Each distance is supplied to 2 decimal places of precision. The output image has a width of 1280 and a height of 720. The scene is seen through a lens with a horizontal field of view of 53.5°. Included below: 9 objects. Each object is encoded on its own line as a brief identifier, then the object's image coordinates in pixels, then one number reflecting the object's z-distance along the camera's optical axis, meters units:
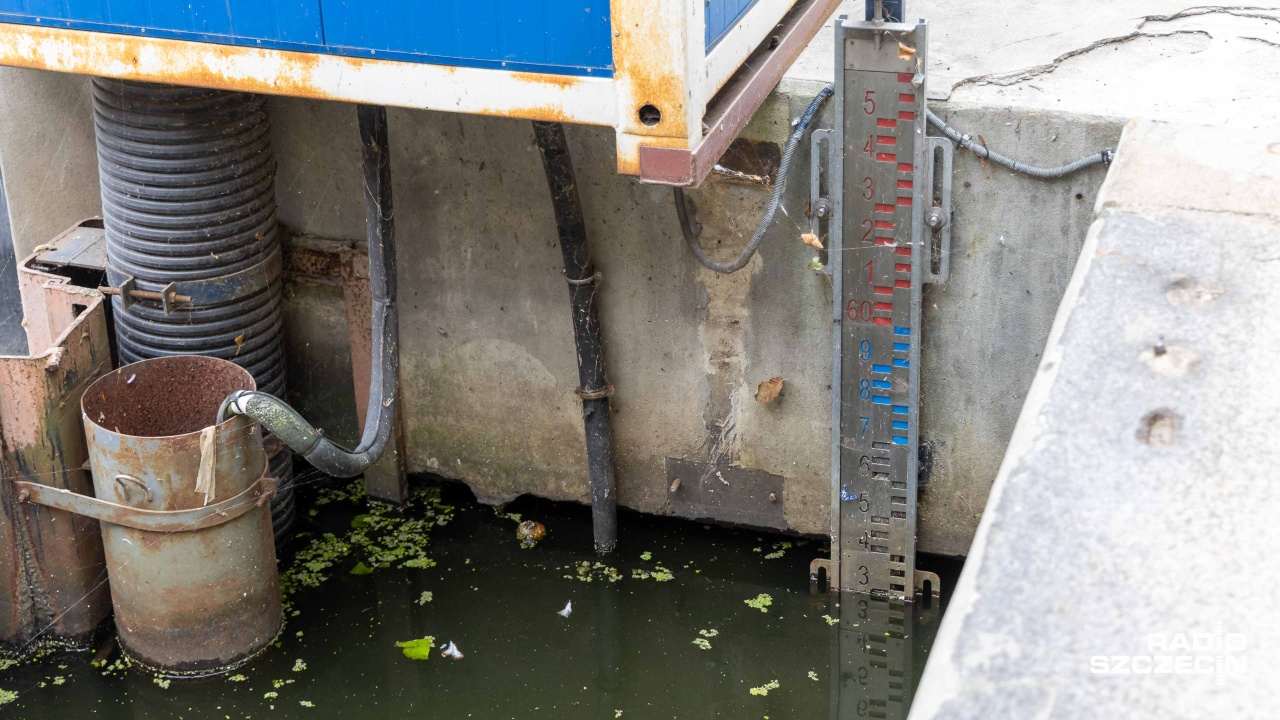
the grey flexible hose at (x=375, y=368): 4.04
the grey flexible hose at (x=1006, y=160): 3.93
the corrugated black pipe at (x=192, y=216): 4.20
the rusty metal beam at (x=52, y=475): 4.19
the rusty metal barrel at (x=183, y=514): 4.04
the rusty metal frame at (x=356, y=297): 4.92
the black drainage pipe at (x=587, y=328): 4.26
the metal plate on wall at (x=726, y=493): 4.85
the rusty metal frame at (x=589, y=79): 3.07
